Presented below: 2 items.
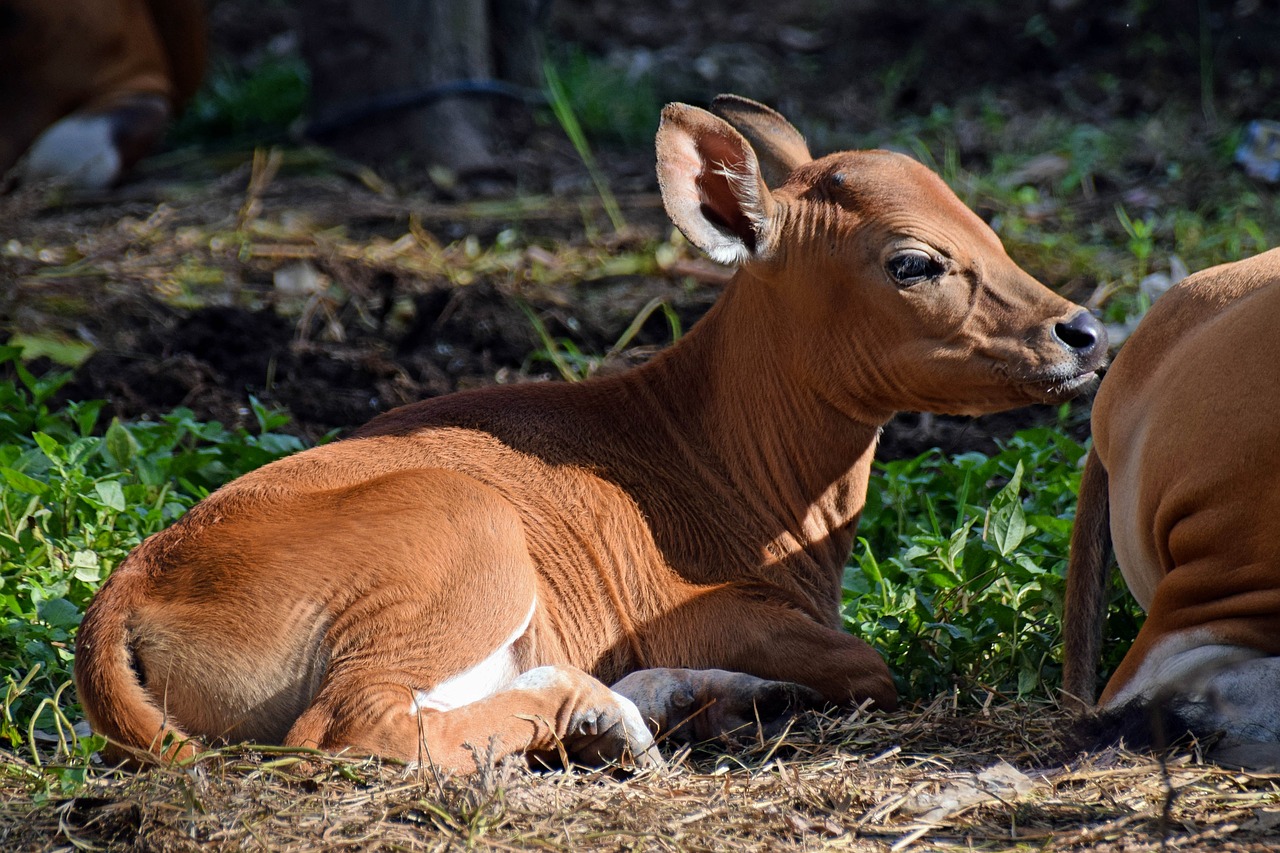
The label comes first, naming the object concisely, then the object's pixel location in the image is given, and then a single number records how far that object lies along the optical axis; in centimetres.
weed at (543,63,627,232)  1365
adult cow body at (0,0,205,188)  1784
